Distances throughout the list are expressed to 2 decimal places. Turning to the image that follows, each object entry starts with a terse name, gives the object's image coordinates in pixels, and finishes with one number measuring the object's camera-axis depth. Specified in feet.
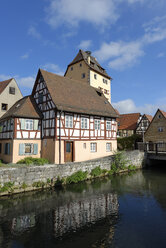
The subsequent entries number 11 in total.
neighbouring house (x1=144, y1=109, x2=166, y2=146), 100.27
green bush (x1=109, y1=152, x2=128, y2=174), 64.85
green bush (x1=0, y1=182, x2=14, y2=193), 39.73
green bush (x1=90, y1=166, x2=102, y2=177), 57.16
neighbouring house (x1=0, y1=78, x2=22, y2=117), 73.05
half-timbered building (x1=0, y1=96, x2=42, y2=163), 55.88
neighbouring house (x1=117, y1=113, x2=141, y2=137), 123.75
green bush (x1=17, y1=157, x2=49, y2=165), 51.57
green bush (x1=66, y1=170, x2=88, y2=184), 50.71
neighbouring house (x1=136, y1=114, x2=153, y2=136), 119.34
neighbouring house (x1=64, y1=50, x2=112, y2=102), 102.02
